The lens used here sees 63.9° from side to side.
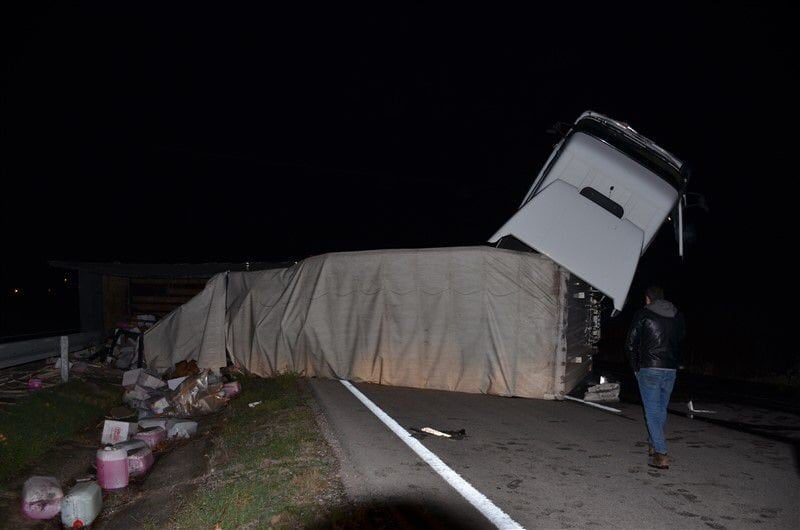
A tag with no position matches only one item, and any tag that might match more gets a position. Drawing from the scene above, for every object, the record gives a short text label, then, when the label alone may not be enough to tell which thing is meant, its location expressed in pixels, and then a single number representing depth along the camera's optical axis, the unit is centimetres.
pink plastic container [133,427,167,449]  840
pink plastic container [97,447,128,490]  681
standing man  559
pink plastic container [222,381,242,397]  1055
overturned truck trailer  920
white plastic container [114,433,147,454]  749
